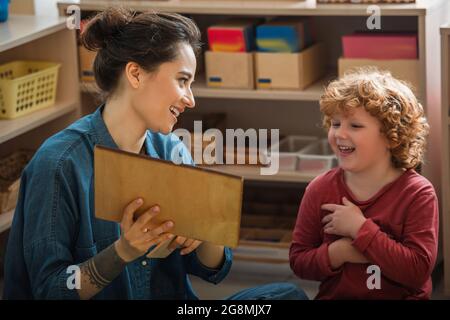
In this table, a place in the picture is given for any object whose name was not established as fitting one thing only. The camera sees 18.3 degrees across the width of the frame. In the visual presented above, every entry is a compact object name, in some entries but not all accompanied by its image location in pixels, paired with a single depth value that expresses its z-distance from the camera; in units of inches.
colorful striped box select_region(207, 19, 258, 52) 178.9
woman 112.1
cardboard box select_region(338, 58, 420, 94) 166.0
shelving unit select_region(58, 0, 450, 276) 164.8
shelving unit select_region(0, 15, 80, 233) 173.8
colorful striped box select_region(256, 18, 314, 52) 177.7
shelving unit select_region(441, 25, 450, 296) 156.0
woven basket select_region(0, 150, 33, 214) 170.1
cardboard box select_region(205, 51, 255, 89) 179.3
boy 121.4
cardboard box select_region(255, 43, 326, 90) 176.8
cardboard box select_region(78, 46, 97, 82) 184.3
